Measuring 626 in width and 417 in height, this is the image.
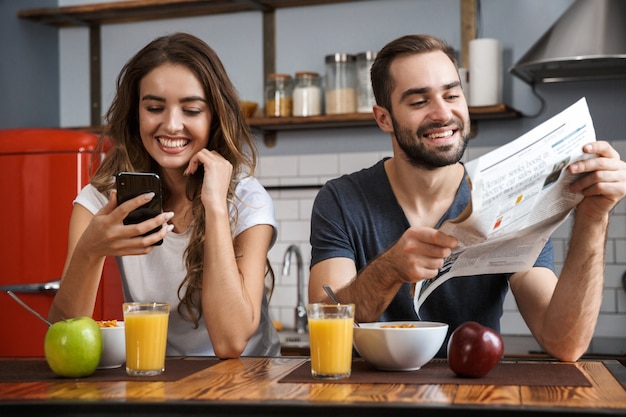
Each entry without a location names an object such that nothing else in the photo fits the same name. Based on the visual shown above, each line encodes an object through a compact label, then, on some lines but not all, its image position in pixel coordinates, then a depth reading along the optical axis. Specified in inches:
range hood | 133.7
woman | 85.0
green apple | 67.4
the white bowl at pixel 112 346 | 71.1
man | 79.0
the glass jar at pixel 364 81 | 152.7
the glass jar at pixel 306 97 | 159.0
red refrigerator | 140.2
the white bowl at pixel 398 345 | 66.7
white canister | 149.2
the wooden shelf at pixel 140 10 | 166.9
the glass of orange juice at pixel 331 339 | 65.0
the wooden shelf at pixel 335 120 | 147.3
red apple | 63.6
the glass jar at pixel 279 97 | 160.6
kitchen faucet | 154.9
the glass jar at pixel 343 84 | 156.0
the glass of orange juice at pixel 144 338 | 68.2
